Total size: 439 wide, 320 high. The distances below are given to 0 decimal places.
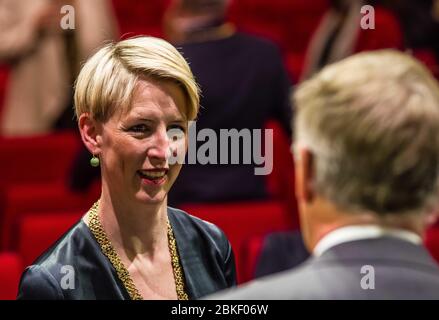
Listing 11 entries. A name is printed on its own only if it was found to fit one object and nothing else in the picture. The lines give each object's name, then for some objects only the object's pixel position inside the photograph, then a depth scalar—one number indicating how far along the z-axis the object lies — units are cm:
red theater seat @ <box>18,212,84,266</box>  413
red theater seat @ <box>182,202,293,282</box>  411
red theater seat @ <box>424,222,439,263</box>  458
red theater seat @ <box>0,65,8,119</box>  792
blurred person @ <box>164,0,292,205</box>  443
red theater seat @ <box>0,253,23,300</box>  371
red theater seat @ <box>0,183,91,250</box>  539
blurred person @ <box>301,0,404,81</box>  602
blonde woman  267
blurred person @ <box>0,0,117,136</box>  666
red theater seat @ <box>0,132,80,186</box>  621
